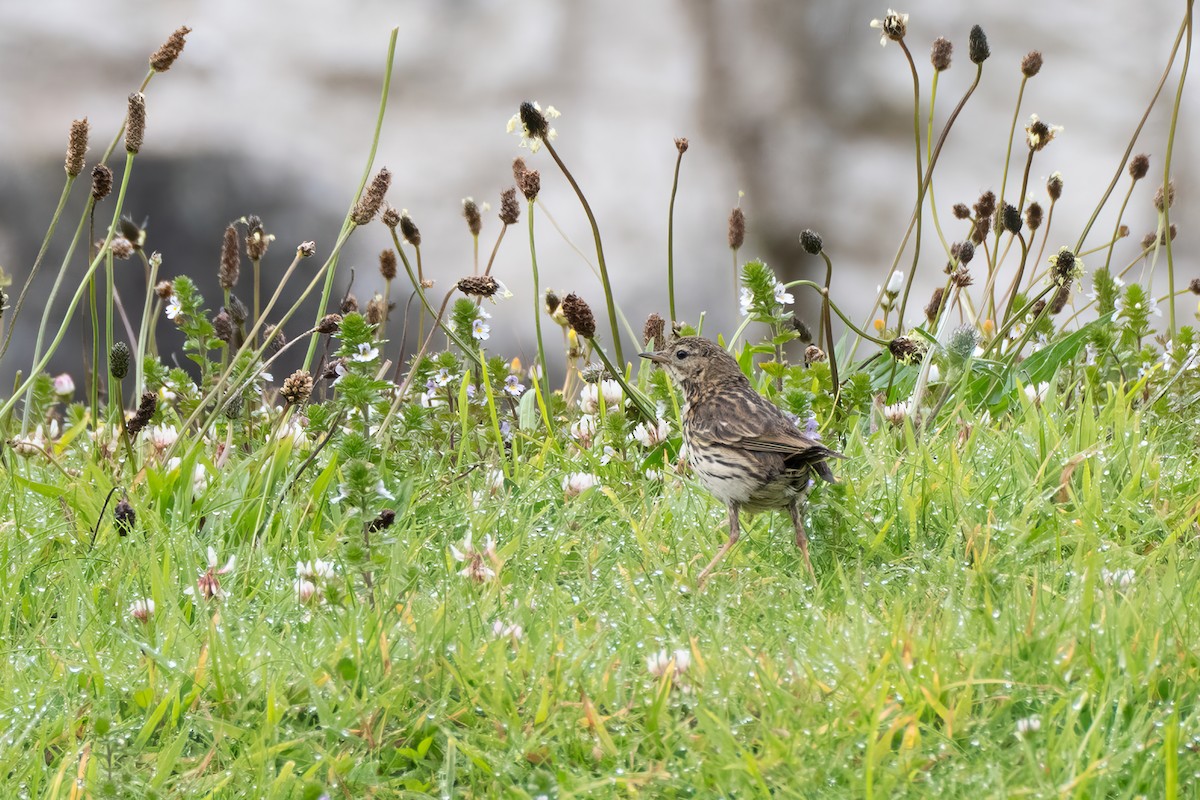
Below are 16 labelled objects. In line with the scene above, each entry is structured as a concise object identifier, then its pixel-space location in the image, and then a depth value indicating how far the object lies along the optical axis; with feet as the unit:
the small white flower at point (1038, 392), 31.22
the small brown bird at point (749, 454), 23.65
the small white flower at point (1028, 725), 16.20
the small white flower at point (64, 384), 42.98
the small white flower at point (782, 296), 31.07
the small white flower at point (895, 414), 30.76
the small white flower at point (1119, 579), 20.18
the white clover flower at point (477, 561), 21.58
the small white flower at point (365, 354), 25.13
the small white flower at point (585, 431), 32.40
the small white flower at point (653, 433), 31.53
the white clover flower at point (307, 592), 20.93
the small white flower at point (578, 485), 27.67
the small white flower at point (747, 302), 30.22
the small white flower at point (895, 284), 34.73
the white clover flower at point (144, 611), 20.62
